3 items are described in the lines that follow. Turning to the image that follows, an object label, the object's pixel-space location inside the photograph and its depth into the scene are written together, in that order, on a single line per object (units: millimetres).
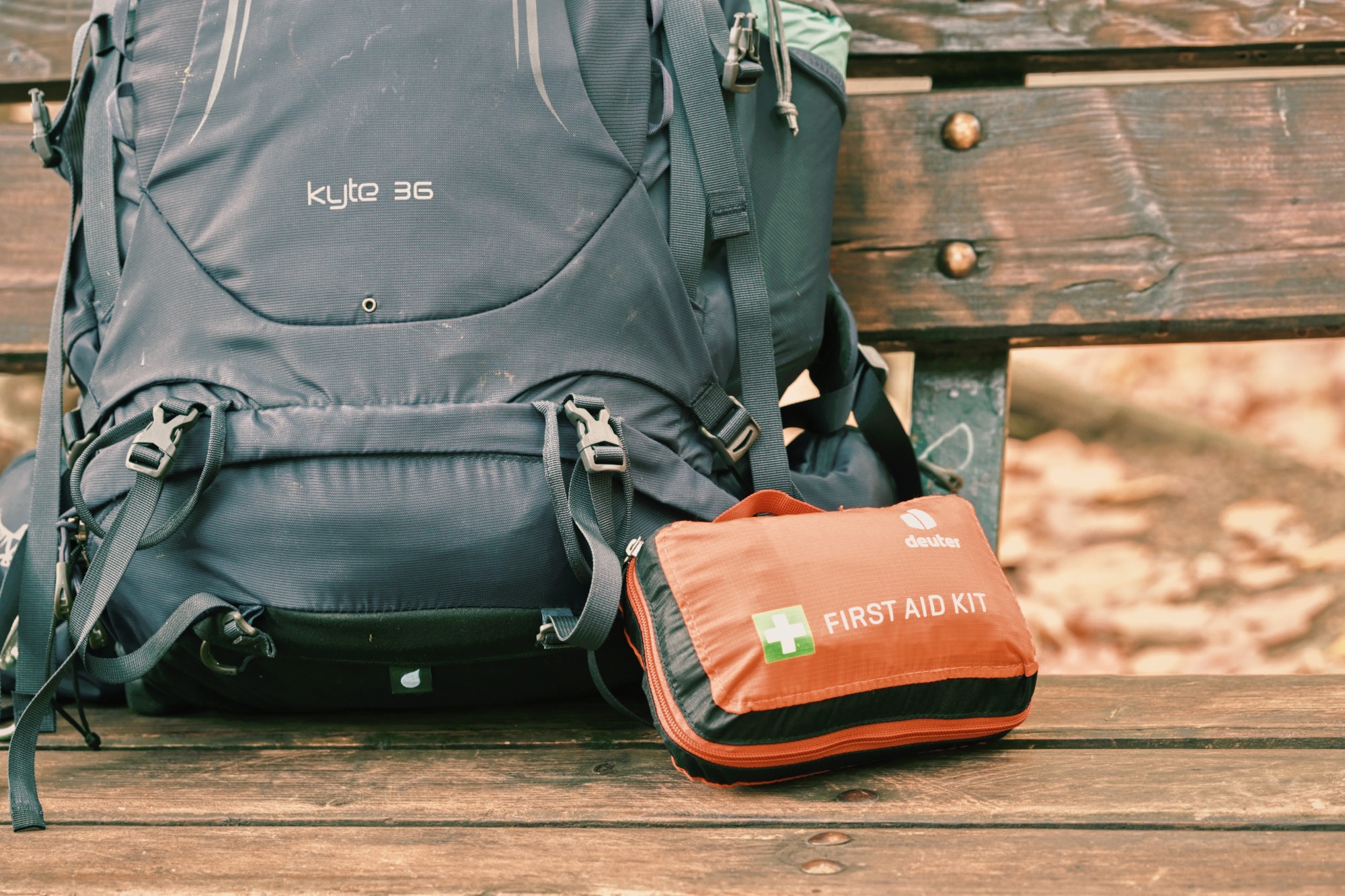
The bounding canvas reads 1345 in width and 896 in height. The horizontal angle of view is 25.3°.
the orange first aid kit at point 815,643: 1340
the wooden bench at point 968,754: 1287
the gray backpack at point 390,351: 1397
